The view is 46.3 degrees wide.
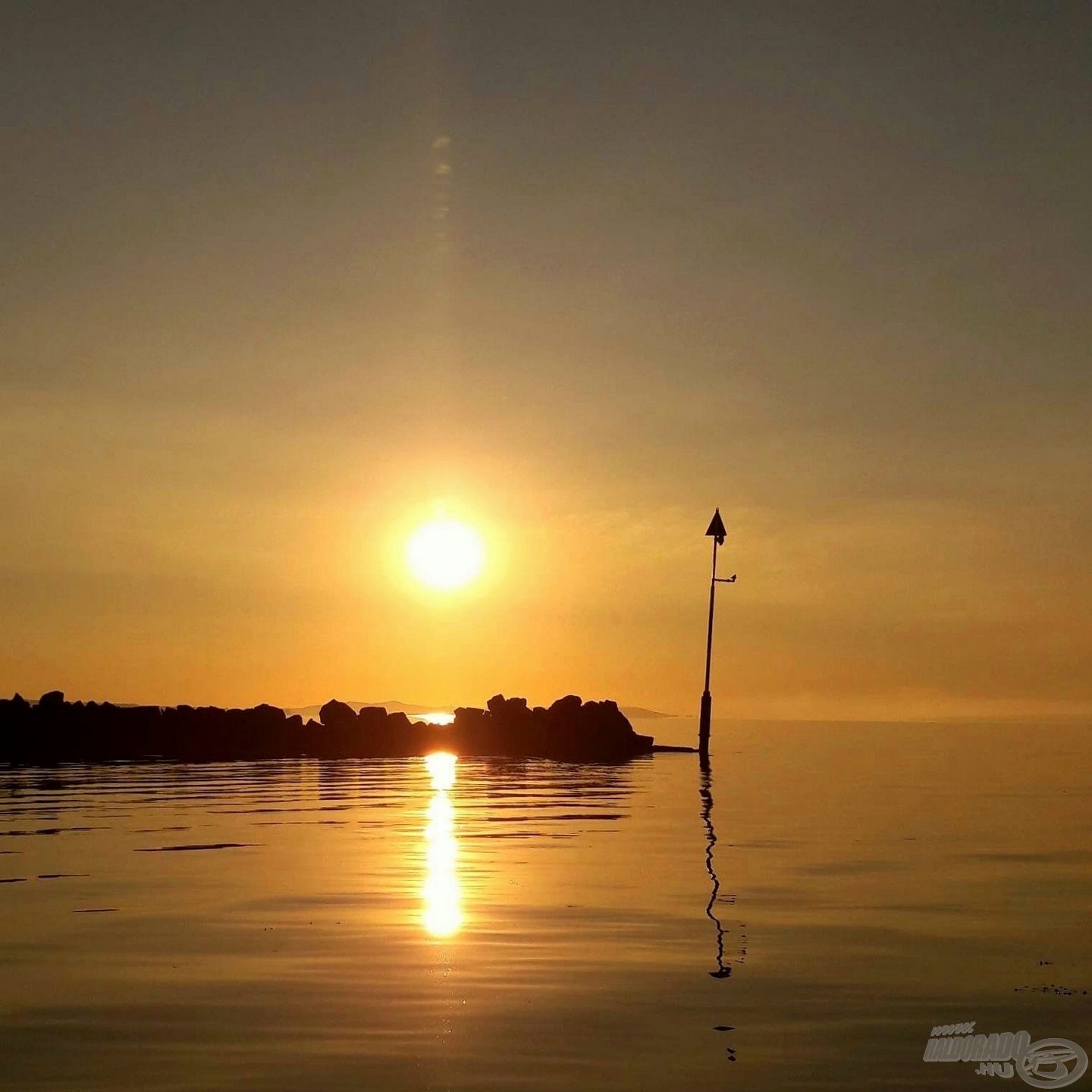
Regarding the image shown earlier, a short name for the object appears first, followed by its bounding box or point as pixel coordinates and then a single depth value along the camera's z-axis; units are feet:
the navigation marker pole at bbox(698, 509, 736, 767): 204.95
